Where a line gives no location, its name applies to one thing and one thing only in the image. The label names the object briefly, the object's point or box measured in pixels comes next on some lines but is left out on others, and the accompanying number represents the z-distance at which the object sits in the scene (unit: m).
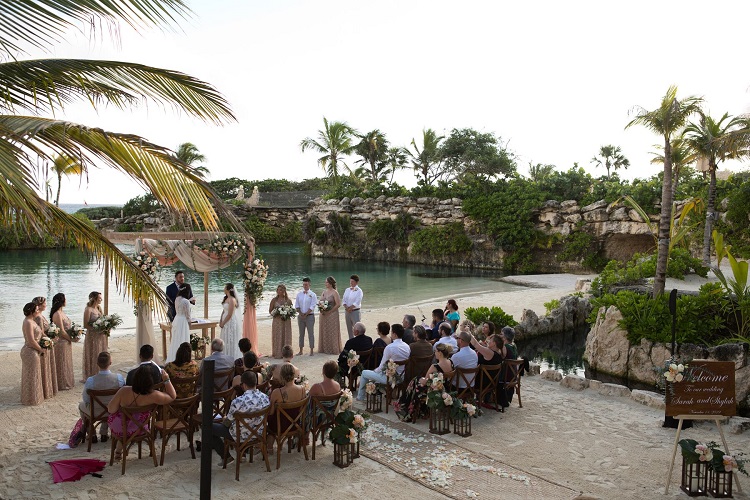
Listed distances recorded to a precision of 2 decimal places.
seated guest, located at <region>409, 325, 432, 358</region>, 8.30
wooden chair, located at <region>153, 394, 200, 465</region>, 6.27
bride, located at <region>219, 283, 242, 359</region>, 10.41
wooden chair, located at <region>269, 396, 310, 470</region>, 6.21
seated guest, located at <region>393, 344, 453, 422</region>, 7.62
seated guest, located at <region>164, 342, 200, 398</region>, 6.94
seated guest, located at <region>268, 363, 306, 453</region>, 6.31
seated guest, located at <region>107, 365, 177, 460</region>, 6.11
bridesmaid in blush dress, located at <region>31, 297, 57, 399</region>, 8.52
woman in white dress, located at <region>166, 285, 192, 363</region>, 10.05
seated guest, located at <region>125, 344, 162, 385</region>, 6.24
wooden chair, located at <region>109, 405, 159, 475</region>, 5.98
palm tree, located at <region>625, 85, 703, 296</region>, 11.70
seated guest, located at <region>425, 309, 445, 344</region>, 9.82
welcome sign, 6.09
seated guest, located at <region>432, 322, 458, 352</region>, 8.33
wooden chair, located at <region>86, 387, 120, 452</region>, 6.43
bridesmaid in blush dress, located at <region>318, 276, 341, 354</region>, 12.02
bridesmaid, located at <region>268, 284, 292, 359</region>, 11.50
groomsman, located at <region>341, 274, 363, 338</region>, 12.47
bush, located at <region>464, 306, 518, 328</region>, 13.33
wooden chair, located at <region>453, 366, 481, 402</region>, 7.73
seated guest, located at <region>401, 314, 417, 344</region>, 9.19
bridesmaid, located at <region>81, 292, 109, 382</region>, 9.48
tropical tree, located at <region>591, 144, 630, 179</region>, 60.32
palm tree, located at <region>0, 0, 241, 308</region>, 3.90
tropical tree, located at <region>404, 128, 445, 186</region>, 44.19
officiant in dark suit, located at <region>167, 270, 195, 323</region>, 10.40
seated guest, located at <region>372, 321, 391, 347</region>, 8.79
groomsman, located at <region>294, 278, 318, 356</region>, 11.83
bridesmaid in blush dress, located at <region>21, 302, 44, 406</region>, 8.23
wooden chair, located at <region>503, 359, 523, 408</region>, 8.23
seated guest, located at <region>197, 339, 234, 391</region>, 7.53
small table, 10.91
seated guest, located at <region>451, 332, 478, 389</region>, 7.81
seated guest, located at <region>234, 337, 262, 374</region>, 7.25
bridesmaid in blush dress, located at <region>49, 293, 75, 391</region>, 8.95
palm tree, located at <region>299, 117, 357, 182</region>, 47.66
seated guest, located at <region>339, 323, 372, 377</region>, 8.85
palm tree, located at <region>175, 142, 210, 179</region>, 52.06
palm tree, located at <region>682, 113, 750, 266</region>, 17.52
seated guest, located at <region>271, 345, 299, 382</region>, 6.43
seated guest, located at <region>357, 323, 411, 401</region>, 8.18
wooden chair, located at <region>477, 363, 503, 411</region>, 7.97
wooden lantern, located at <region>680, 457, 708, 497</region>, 5.64
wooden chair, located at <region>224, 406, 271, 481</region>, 5.95
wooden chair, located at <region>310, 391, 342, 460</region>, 6.49
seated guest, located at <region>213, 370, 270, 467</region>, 6.10
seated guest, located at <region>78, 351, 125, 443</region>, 6.62
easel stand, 5.68
